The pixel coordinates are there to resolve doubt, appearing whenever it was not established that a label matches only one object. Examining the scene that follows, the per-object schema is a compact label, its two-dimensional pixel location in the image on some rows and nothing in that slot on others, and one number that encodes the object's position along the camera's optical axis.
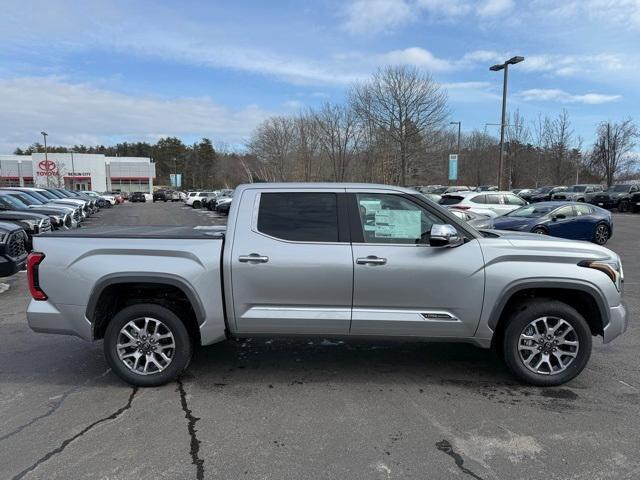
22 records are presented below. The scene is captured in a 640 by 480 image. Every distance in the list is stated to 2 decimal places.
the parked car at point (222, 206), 31.79
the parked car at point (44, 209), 15.68
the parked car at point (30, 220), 12.22
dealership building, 80.71
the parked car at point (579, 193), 35.31
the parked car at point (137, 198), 71.06
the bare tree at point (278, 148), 49.12
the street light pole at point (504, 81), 21.22
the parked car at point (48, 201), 19.27
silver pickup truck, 4.12
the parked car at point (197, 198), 47.06
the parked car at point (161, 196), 71.94
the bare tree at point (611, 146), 47.24
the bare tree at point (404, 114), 29.81
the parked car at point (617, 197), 31.77
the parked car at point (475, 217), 13.73
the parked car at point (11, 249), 7.85
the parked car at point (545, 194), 40.03
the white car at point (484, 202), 16.36
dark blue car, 13.39
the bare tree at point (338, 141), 40.45
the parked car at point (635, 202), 30.32
